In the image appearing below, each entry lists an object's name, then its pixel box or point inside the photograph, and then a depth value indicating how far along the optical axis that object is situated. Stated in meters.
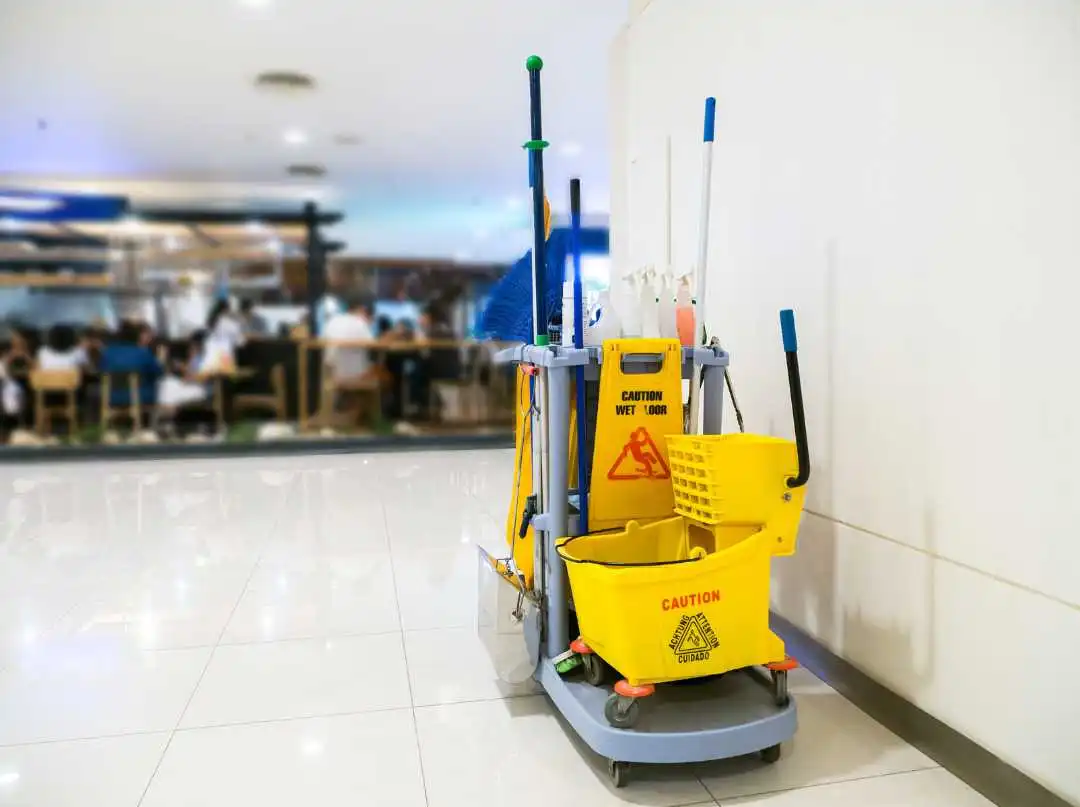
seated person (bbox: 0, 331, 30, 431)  7.71
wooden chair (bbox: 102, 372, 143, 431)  7.90
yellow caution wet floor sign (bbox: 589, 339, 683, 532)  1.88
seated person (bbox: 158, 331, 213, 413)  8.08
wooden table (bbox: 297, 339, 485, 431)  8.30
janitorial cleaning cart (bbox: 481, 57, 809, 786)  1.60
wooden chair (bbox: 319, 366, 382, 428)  8.32
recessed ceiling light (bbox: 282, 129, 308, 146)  6.68
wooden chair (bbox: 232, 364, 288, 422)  8.24
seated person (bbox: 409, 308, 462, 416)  8.54
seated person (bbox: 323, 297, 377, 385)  8.44
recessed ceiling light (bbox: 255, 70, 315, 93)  5.35
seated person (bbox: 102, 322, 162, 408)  8.02
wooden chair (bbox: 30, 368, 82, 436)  7.79
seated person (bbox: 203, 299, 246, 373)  8.20
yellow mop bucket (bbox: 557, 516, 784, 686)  1.58
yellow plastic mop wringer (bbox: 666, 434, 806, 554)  1.70
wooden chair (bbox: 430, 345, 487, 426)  8.52
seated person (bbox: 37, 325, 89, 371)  7.96
